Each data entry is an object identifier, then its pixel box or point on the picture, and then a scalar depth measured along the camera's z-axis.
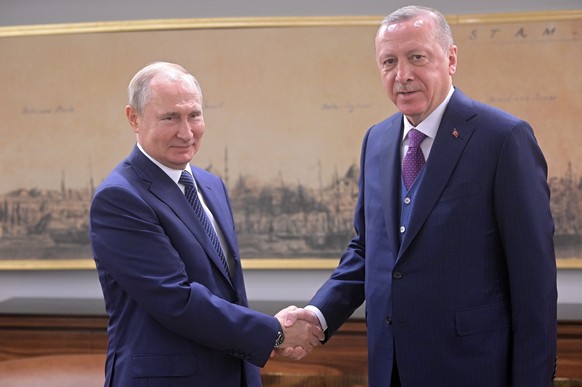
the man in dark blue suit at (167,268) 2.49
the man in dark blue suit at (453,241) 2.37
